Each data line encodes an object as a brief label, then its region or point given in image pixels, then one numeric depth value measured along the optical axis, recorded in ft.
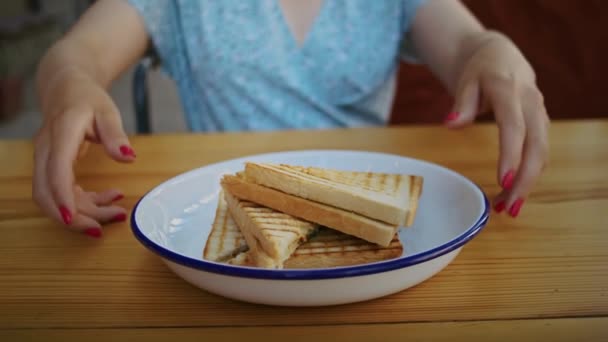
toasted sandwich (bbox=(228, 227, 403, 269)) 1.65
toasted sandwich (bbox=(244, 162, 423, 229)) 1.75
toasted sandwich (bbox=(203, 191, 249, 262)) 1.77
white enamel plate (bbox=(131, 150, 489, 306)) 1.50
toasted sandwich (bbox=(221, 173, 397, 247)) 1.69
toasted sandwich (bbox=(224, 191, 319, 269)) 1.62
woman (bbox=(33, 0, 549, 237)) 3.53
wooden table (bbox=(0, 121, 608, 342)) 1.55
